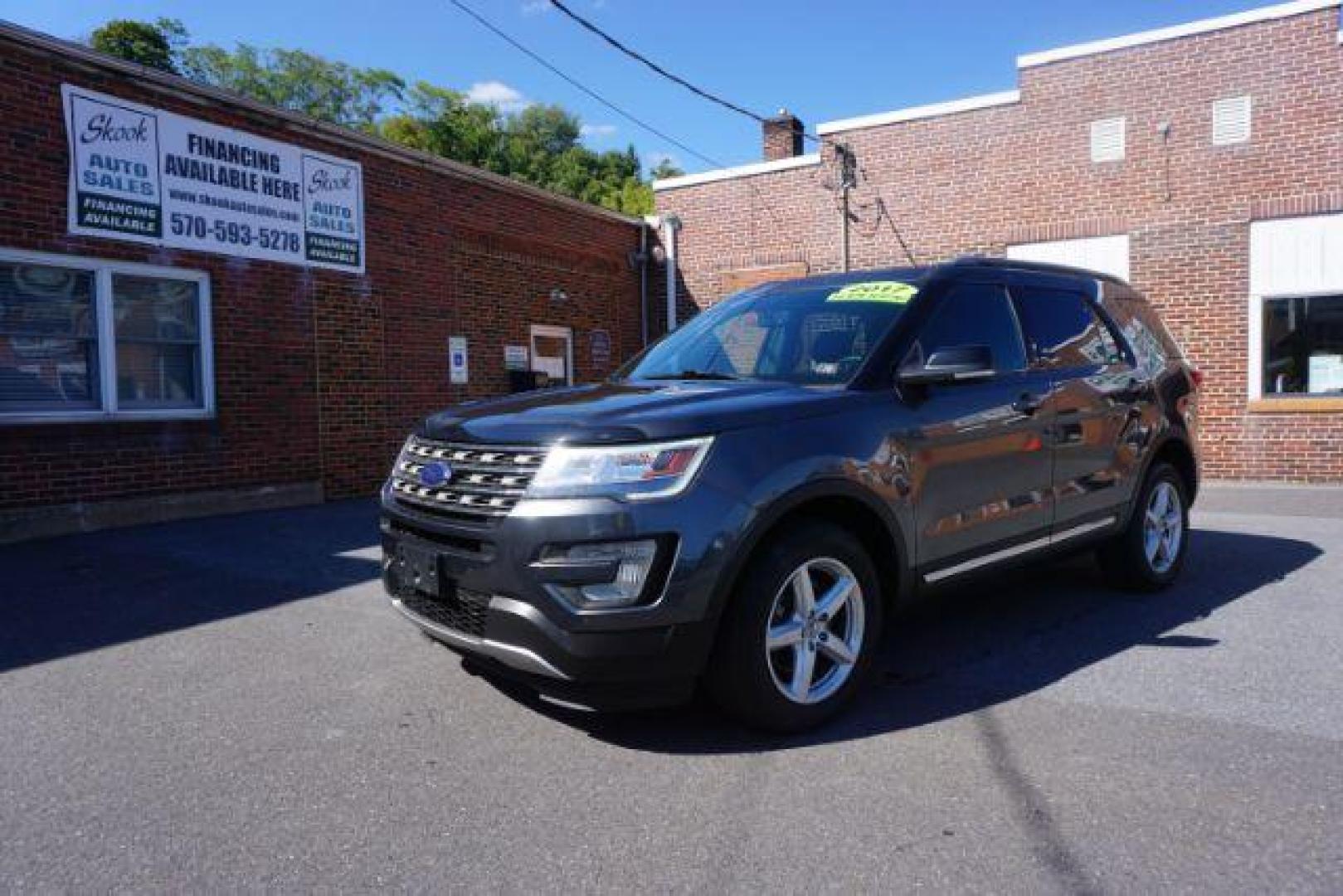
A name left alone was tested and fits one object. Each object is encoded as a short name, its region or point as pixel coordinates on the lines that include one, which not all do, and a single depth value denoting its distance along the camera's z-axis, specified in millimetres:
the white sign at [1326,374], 11055
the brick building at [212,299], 7816
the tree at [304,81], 45375
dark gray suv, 2975
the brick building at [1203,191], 10938
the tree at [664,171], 51688
